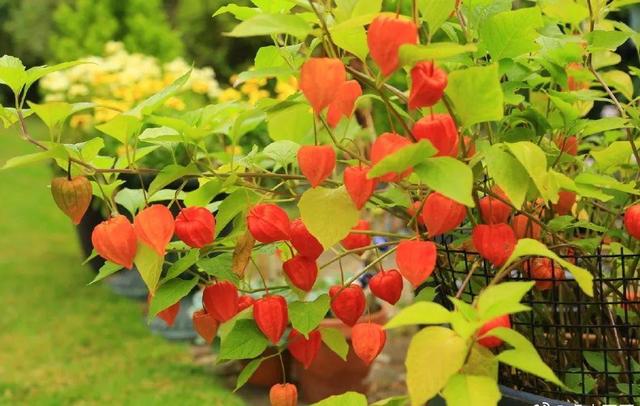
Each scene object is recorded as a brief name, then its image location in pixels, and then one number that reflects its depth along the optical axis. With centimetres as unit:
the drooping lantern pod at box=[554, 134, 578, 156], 108
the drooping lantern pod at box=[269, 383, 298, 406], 104
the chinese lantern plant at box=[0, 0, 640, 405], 73
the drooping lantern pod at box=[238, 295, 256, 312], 104
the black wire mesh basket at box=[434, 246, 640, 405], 103
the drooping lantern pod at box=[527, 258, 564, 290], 102
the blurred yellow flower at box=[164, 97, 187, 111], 374
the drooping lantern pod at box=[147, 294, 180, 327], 100
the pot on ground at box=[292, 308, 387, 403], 258
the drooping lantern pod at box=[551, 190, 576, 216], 105
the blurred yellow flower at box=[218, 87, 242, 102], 399
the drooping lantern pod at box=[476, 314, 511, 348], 76
